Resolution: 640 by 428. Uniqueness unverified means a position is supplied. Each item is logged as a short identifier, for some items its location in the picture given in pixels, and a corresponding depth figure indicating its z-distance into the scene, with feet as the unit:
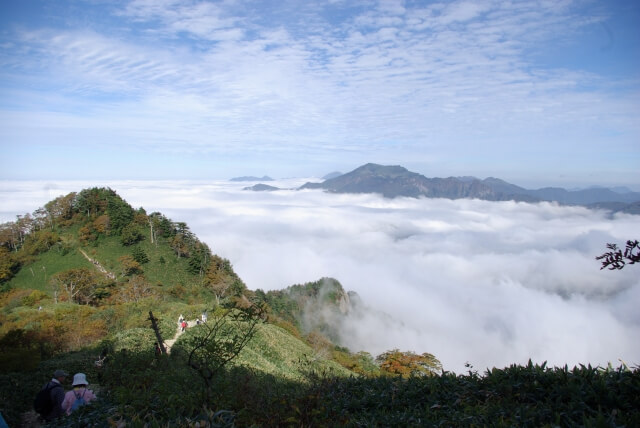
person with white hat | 22.10
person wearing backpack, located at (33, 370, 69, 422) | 22.30
